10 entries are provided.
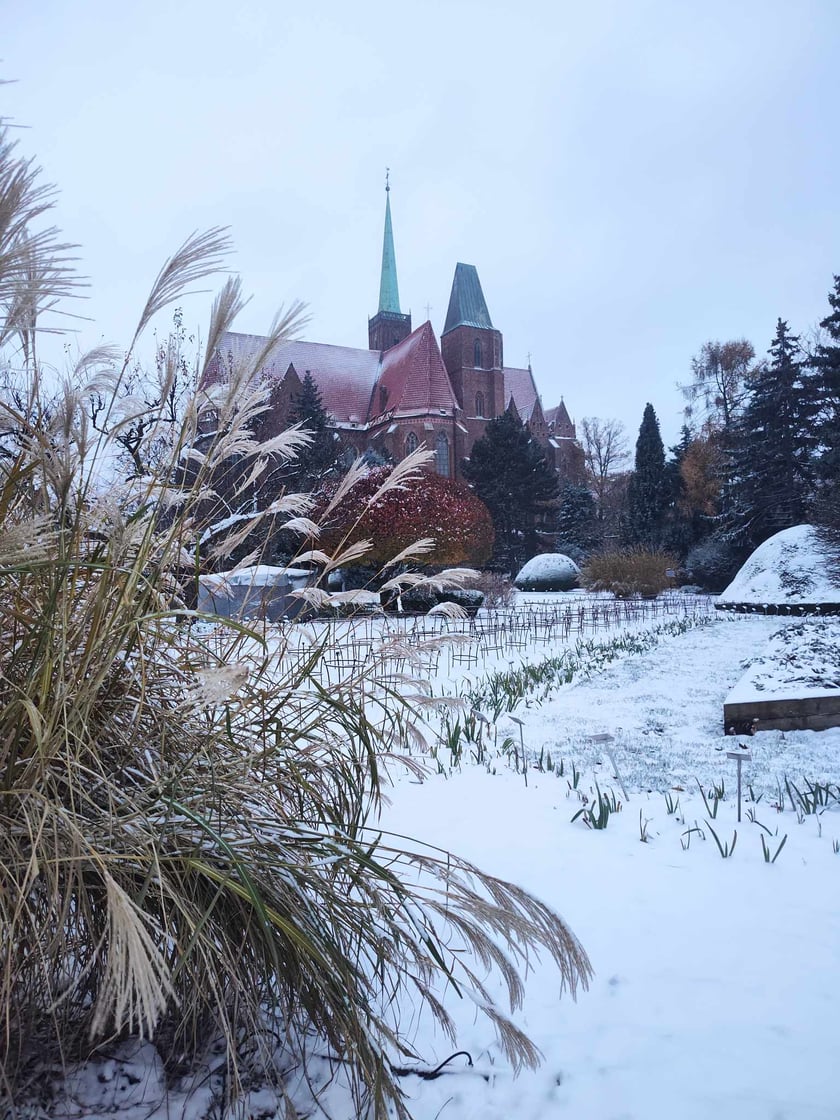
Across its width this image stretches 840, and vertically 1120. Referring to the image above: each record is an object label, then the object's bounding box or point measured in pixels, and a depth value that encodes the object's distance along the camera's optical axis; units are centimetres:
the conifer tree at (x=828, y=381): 1725
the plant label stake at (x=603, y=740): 371
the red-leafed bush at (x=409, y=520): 1166
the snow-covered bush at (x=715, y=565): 1934
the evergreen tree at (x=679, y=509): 2358
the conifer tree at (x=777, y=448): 1925
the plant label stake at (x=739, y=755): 258
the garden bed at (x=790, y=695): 398
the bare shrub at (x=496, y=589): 1236
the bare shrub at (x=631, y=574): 1548
